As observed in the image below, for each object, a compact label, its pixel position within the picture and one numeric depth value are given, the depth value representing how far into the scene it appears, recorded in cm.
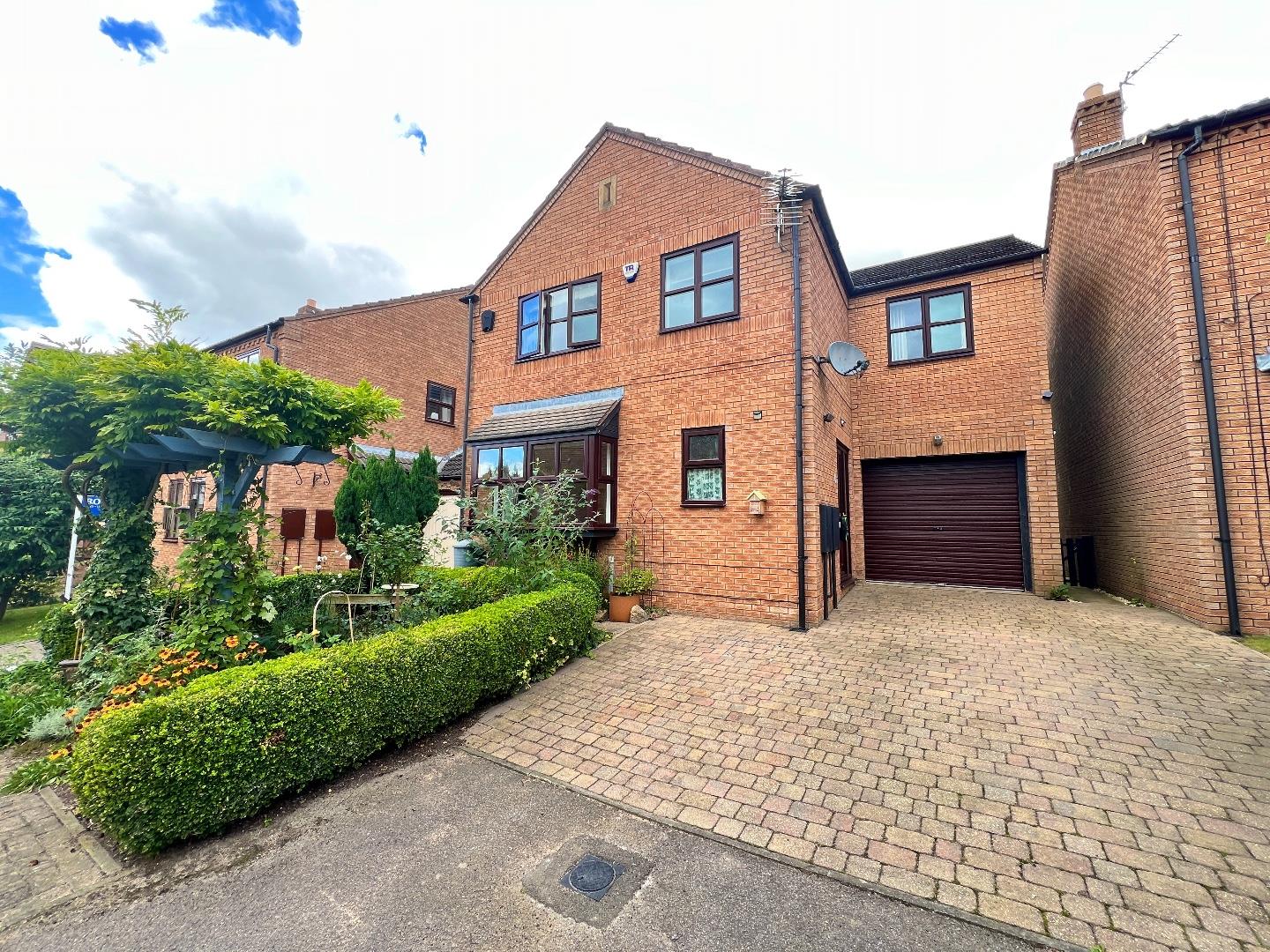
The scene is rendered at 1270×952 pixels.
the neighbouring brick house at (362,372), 1484
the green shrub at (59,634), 585
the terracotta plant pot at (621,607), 803
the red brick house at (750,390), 798
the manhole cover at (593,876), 256
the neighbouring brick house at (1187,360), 641
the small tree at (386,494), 1099
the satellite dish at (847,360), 794
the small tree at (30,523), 1052
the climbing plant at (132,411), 505
